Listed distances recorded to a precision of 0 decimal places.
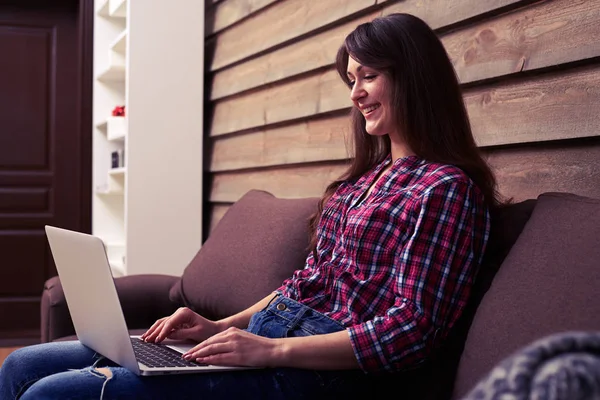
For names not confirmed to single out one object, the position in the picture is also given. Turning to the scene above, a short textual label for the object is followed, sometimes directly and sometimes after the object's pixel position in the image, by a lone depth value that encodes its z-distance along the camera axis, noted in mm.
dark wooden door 5242
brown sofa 1309
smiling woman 1504
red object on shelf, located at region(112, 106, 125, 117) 4570
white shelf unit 3895
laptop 1467
